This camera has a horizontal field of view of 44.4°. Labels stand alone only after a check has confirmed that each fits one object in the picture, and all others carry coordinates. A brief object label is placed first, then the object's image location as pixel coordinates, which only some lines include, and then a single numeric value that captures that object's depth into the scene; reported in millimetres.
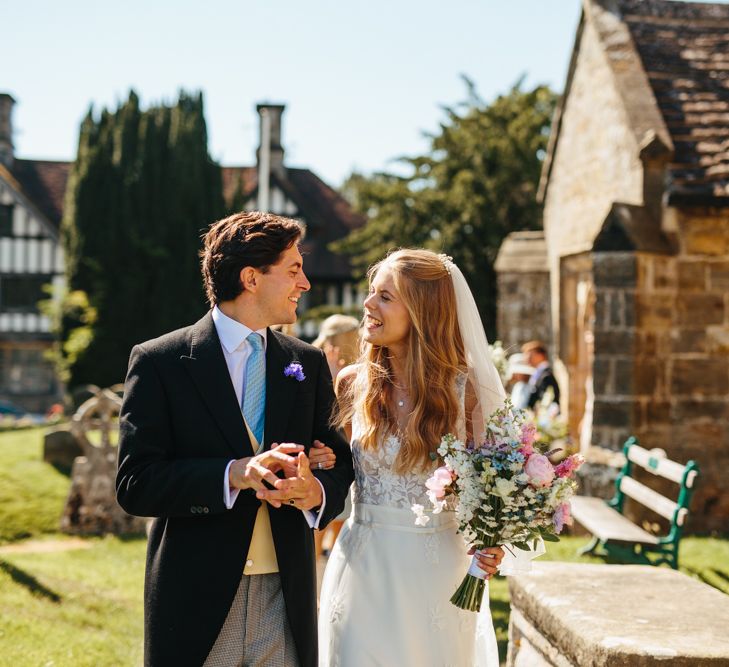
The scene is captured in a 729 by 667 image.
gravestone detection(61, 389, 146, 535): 11188
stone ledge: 3360
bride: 3461
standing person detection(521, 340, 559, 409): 10055
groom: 2807
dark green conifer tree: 27062
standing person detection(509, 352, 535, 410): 10156
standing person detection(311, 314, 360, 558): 6530
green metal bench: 6680
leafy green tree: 21547
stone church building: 9516
